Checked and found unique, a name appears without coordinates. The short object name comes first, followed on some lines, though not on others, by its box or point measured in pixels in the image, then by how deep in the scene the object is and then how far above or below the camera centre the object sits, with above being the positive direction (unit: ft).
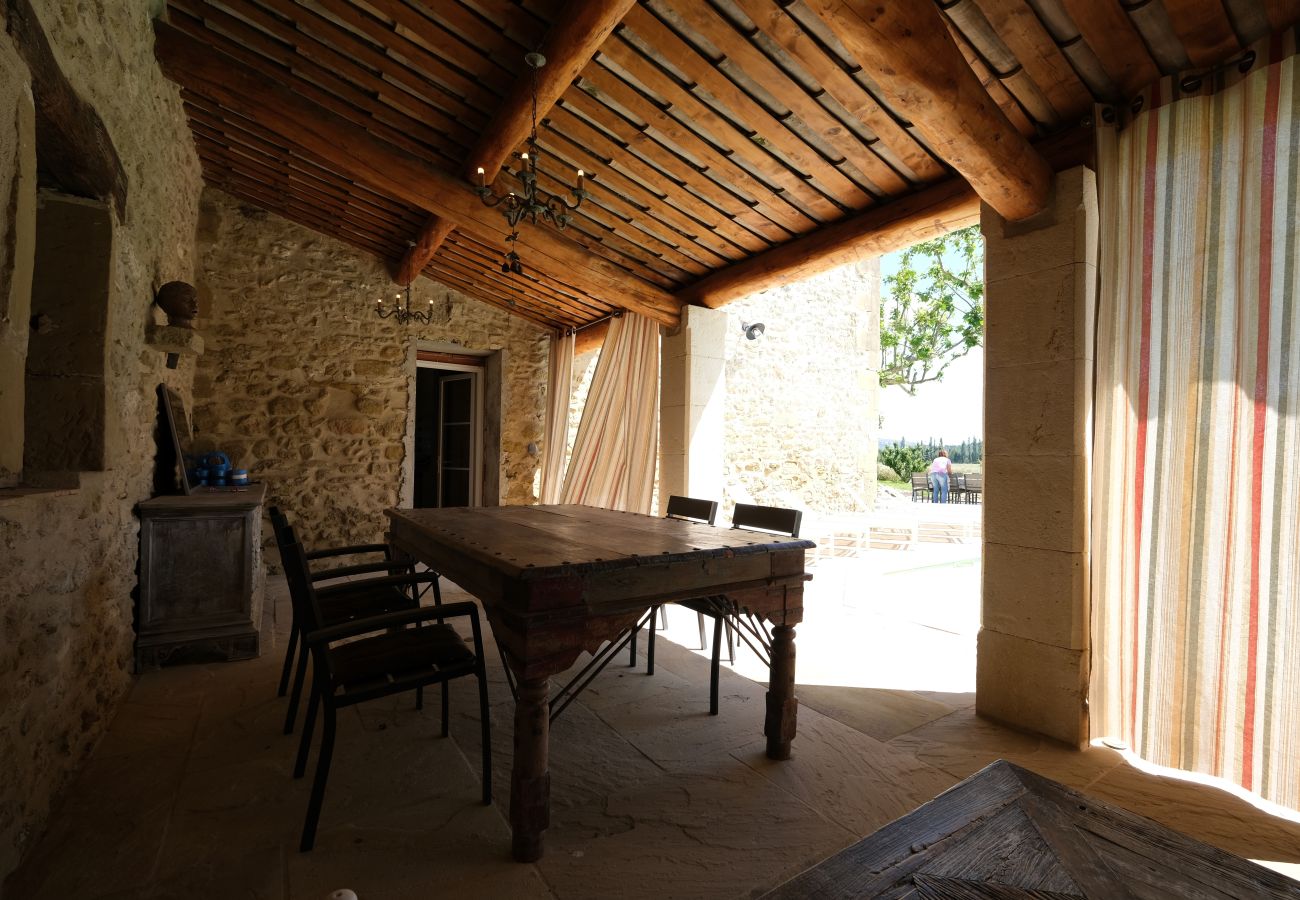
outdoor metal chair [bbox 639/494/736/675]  10.19 -1.03
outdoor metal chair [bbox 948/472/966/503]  38.33 -1.64
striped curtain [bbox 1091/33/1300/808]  6.19 +0.42
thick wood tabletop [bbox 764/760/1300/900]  2.44 -1.75
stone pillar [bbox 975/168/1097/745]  7.54 +0.01
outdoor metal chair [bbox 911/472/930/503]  40.11 -1.73
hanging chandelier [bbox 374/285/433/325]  17.97 +4.02
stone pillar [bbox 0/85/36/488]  4.99 +1.50
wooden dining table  5.32 -1.39
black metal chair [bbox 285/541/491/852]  5.35 -2.22
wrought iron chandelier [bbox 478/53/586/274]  8.60 +3.77
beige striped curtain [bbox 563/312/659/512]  15.88 +0.70
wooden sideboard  9.52 -2.35
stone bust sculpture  10.13 +2.35
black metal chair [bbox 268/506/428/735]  7.50 -2.20
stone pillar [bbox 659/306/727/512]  14.55 +1.26
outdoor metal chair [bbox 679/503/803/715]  8.04 -1.09
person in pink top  35.53 -0.96
